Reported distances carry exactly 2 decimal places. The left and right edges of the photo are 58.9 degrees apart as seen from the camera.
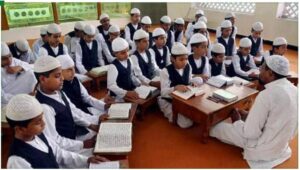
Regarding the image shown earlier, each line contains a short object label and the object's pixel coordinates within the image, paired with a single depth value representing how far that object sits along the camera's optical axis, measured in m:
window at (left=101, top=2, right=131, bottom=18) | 9.27
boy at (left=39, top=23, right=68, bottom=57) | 3.99
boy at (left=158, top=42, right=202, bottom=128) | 3.18
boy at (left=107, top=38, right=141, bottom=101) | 3.19
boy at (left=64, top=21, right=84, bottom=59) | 4.63
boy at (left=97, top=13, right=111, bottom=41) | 5.24
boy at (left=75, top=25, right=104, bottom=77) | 4.31
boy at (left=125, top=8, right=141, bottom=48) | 5.68
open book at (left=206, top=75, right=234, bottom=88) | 3.22
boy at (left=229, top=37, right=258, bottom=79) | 4.11
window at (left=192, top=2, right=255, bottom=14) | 7.76
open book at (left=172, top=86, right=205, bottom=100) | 2.92
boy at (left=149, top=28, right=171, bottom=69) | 4.21
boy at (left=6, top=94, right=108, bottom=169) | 1.52
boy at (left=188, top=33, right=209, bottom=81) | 3.61
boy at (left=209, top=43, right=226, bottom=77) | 3.71
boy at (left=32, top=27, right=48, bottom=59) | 4.45
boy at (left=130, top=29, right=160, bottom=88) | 3.74
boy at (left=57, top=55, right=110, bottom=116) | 2.59
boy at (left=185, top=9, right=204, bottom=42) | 5.99
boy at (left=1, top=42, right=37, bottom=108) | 3.11
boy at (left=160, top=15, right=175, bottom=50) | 5.42
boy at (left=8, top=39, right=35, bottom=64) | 4.01
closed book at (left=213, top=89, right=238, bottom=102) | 2.82
